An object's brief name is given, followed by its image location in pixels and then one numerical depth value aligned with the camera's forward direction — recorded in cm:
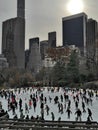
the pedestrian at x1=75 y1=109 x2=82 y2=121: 1713
